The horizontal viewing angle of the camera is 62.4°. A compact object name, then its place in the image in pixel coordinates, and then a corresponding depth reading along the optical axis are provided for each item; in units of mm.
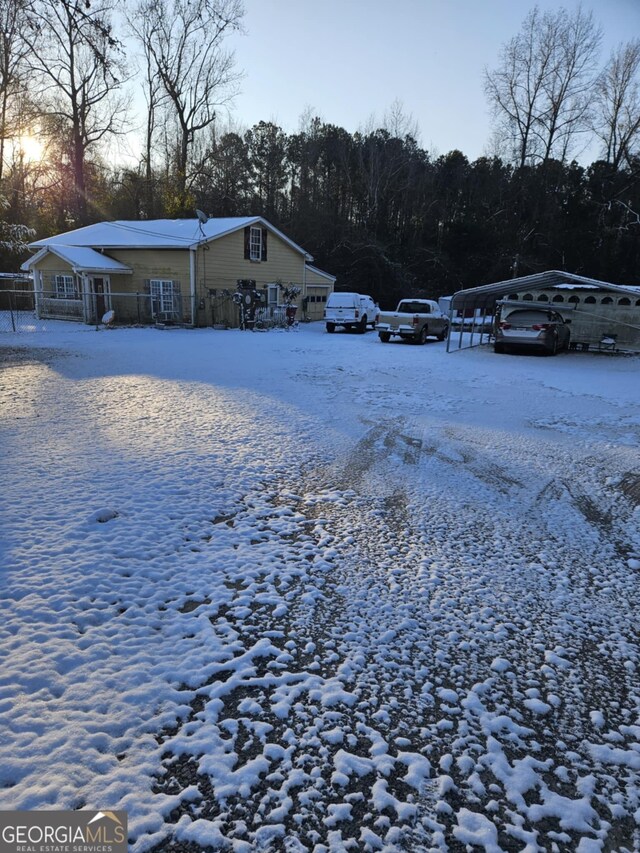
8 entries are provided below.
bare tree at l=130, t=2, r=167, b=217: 38031
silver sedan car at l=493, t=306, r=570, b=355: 17297
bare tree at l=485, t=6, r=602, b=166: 37625
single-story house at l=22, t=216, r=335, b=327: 24000
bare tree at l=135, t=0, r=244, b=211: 36688
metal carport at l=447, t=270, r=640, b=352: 16516
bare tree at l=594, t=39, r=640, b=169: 36062
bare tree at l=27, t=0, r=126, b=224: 32875
